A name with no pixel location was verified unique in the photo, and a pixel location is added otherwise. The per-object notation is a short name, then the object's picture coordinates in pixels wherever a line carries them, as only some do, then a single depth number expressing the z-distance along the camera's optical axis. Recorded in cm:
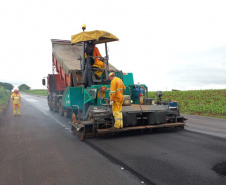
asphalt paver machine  680
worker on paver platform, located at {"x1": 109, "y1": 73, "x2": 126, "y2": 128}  659
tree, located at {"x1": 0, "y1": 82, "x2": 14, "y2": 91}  11072
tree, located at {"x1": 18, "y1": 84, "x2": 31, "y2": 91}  12354
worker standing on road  1418
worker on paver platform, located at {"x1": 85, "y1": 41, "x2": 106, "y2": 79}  854
